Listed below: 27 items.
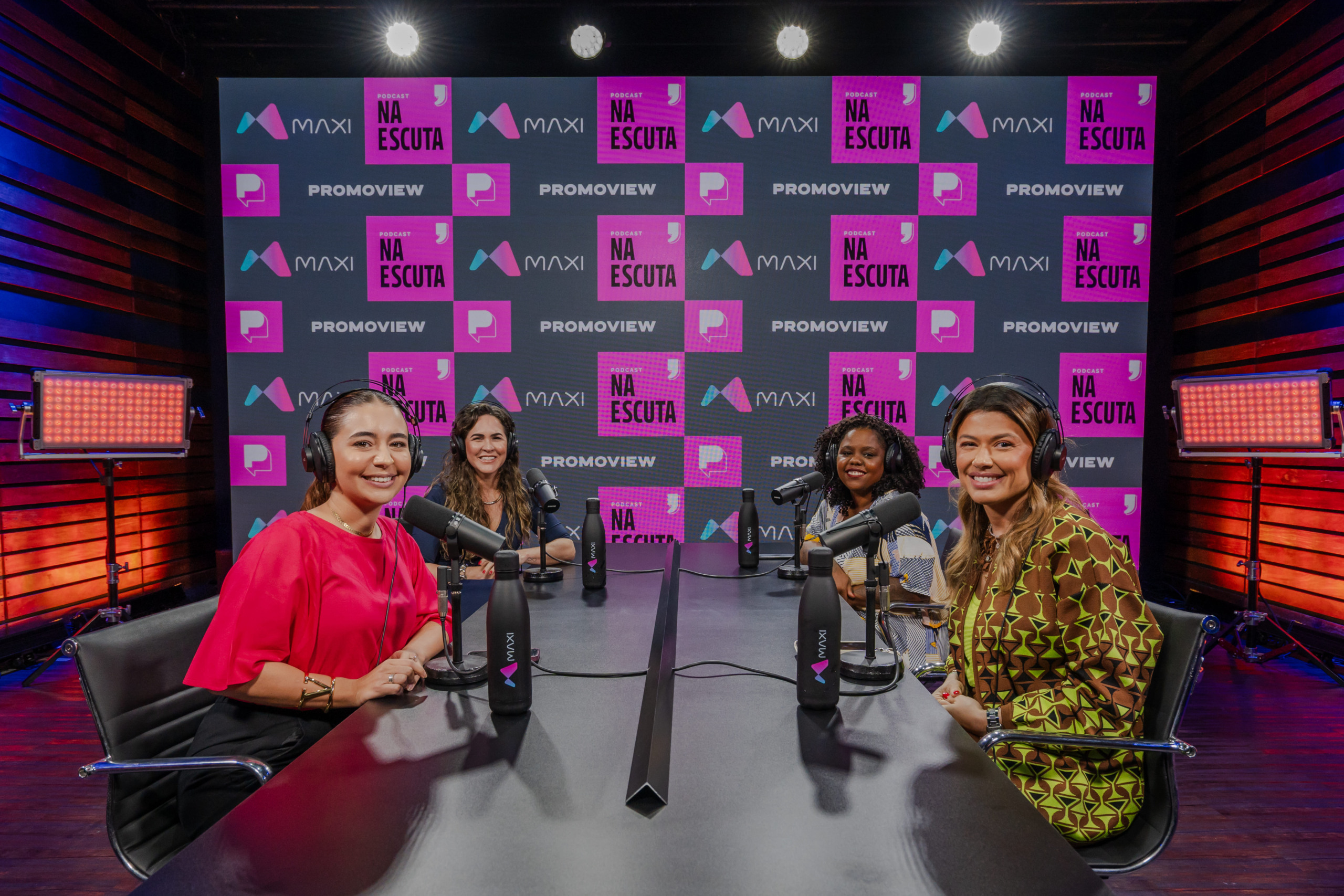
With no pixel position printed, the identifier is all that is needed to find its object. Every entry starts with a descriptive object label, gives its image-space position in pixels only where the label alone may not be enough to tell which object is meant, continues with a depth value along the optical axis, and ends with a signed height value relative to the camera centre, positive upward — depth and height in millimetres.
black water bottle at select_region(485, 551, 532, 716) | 1179 -404
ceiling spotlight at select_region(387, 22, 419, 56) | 4254 +2527
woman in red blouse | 1312 -444
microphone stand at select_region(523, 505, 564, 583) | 2232 -539
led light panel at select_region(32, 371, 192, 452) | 3346 +35
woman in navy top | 3068 -270
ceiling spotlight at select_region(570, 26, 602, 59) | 4387 +2579
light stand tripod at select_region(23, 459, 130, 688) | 3584 -841
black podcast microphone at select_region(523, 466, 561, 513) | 2170 -236
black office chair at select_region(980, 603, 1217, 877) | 1265 -623
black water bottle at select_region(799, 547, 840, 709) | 1186 -390
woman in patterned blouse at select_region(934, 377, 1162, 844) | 1310 -448
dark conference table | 748 -527
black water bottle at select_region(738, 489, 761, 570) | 2446 -415
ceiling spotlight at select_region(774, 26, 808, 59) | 4355 +2572
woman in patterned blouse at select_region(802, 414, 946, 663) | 2158 -355
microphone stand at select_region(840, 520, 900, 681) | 1332 -508
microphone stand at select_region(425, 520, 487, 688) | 1312 -489
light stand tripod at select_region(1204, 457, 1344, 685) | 3654 -1061
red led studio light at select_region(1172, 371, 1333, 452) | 3387 +97
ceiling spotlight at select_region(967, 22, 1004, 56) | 4203 +2543
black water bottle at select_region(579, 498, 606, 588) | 2150 -421
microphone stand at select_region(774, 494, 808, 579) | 2273 -437
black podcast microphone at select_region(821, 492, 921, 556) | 1261 -197
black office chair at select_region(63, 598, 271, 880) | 1288 -645
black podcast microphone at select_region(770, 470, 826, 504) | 2188 -222
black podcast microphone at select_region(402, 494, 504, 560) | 1295 -214
